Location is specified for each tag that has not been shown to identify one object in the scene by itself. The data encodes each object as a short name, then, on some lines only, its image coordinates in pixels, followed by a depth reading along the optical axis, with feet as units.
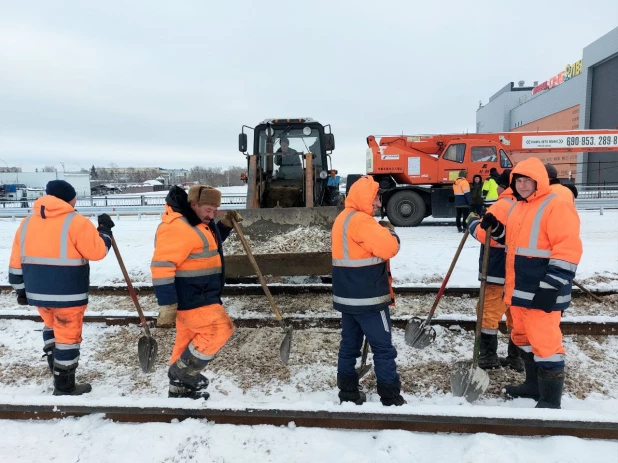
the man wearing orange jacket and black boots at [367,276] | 9.12
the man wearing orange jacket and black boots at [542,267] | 8.70
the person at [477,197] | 33.40
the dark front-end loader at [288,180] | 18.21
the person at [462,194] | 32.72
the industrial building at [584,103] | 87.92
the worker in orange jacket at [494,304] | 11.78
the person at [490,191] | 32.48
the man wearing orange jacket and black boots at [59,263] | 9.93
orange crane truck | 38.45
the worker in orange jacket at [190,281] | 8.93
